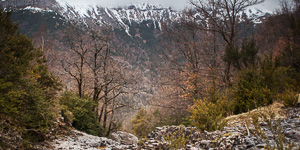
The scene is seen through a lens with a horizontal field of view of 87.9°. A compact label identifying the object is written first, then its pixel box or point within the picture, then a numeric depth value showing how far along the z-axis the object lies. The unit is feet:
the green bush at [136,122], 85.86
